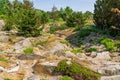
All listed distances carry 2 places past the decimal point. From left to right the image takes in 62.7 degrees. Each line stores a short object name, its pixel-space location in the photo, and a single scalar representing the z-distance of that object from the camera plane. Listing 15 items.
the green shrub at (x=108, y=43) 9.60
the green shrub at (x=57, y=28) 16.08
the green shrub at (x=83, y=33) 12.22
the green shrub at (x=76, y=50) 9.38
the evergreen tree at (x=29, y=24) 11.84
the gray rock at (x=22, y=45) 9.71
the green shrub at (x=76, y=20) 16.58
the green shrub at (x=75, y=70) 6.33
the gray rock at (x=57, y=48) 8.57
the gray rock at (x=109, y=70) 6.74
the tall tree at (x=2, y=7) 25.81
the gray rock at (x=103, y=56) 8.45
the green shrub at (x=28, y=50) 9.02
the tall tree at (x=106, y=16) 11.57
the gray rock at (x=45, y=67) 6.79
